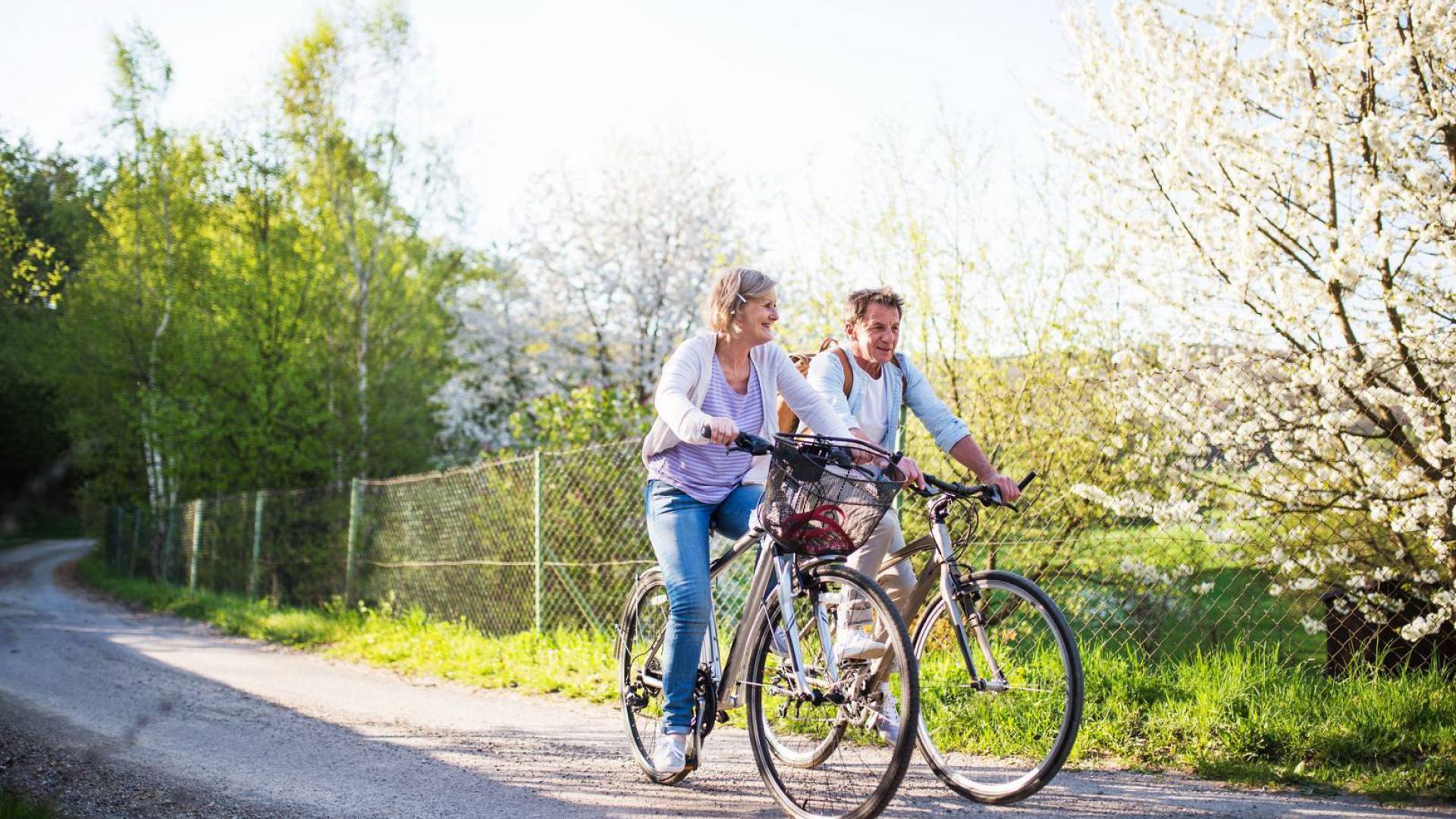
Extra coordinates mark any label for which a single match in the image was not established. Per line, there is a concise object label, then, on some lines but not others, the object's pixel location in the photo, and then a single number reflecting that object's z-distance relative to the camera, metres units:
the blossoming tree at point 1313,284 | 5.13
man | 4.48
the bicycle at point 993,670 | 3.72
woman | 3.97
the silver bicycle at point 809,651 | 3.61
